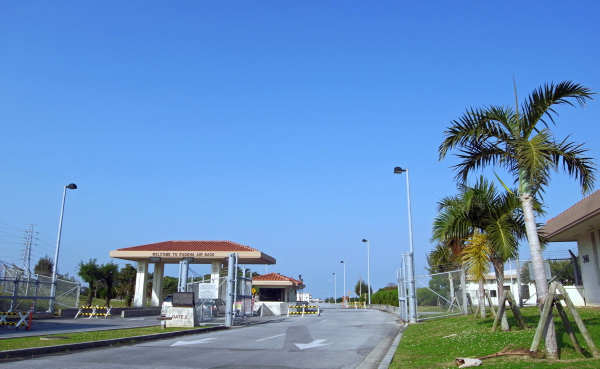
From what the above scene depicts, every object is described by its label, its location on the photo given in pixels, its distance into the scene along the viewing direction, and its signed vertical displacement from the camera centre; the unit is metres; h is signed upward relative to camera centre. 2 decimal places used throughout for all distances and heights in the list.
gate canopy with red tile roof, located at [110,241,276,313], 38.19 +2.96
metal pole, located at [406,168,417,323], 24.23 -0.16
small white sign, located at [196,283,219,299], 24.70 +0.20
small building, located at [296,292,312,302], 73.50 -0.47
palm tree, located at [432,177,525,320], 14.40 +2.20
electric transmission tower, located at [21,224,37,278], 57.65 +4.59
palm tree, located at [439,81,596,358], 9.38 +3.07
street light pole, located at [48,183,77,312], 28.57 +1.46
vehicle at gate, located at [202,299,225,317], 25.40 -0.66
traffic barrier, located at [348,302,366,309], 67.74 -1.56
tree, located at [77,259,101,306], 43.53 +1.95
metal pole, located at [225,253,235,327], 24.44 +0.07
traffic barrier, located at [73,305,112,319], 30.25 -1.11
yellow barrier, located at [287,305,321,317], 40.09 -1.43
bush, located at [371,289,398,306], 45.16 -0.43
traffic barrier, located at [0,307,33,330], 18.81 -1.00
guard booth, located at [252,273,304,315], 49.31 +0.71
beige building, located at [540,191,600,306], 18.80 +2.78
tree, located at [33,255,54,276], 63.57 +3.80
